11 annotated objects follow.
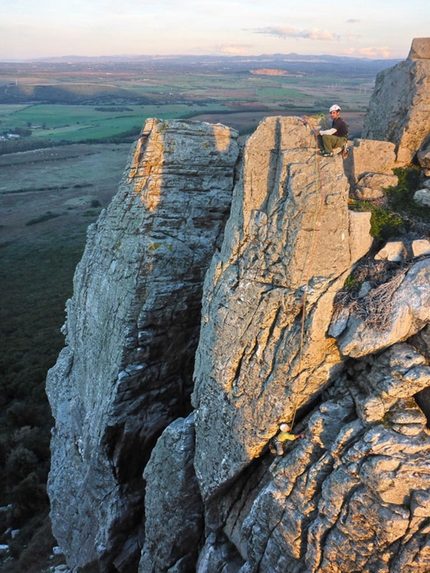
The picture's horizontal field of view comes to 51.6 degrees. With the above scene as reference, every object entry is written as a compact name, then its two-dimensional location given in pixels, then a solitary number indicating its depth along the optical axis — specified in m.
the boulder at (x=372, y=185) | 11.88
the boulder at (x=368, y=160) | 12.46
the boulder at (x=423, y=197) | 11.26
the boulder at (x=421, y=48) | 14.33
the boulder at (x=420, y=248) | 9.52
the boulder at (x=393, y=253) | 9.78
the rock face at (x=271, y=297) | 9.67
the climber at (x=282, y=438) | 9.65
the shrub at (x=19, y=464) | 22.91
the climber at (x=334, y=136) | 11.34
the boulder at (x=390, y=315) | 8.62
